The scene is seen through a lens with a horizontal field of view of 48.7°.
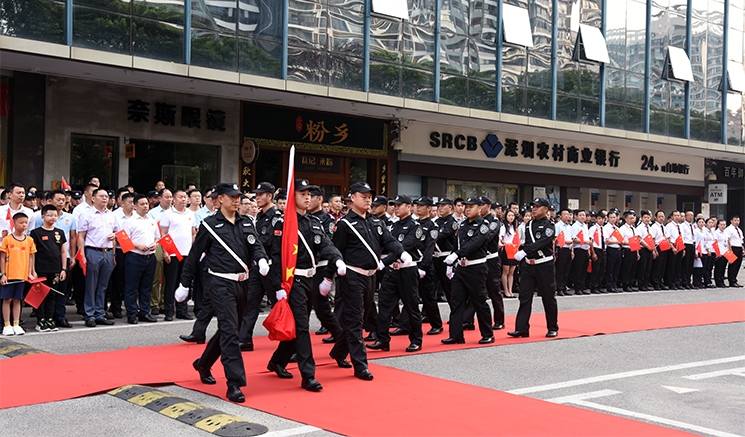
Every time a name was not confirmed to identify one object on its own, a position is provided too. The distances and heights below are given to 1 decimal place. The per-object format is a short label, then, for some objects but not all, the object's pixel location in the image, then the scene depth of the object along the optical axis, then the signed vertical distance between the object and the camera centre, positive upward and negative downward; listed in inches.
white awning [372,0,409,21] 868.0 +233.5
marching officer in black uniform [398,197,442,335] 449.1 -24.1
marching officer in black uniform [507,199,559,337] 464.4 -23.7
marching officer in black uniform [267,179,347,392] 310.3 -22.9
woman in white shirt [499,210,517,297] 710.5 -19.3
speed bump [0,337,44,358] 369.1 -60.1
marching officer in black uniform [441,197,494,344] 436.1 -29.7
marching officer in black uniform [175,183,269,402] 299.4 -15.3
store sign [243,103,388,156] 852.0 +103.8
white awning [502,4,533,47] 1014.4 +253.6
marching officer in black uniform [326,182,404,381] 336.4 -14.6
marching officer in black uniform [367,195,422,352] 405.7 -37.4
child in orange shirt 433.4 -26.3
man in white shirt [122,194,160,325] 492.4 -24.0
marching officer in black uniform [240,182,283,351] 384.4 -28.2
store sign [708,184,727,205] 1419.8 +68.3
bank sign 1016.9 +108.6
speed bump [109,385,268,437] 246.8 -61.4
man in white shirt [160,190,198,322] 514.3 -10.0
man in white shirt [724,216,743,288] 965.2 -15.7
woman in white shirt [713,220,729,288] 960.9 -29.0
